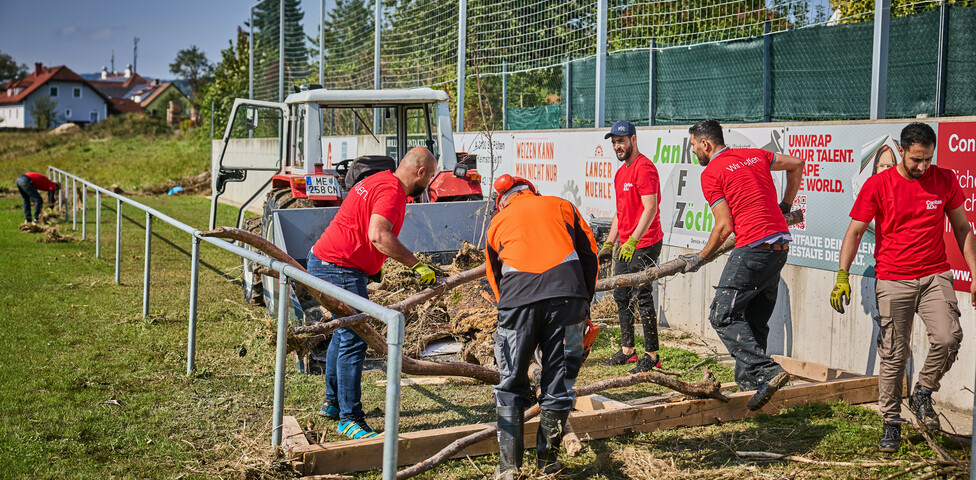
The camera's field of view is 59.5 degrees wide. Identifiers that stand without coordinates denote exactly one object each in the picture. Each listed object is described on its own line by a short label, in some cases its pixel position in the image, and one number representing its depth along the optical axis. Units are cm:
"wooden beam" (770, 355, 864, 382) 638
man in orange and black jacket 435
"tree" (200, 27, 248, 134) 3316
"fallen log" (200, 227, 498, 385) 490
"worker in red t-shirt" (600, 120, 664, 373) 700
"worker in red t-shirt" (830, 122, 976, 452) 498
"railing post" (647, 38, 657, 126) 977
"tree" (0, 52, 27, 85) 11294
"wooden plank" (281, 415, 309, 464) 457
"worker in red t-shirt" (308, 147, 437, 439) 518
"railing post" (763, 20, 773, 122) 848
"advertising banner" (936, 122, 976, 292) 570
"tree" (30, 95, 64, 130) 7994
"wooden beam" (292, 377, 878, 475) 454
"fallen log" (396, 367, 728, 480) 529
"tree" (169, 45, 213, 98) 9438
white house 9656
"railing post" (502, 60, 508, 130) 1229
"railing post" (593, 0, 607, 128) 1000
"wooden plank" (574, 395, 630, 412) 568
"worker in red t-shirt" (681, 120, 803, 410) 573
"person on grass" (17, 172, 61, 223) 1788
